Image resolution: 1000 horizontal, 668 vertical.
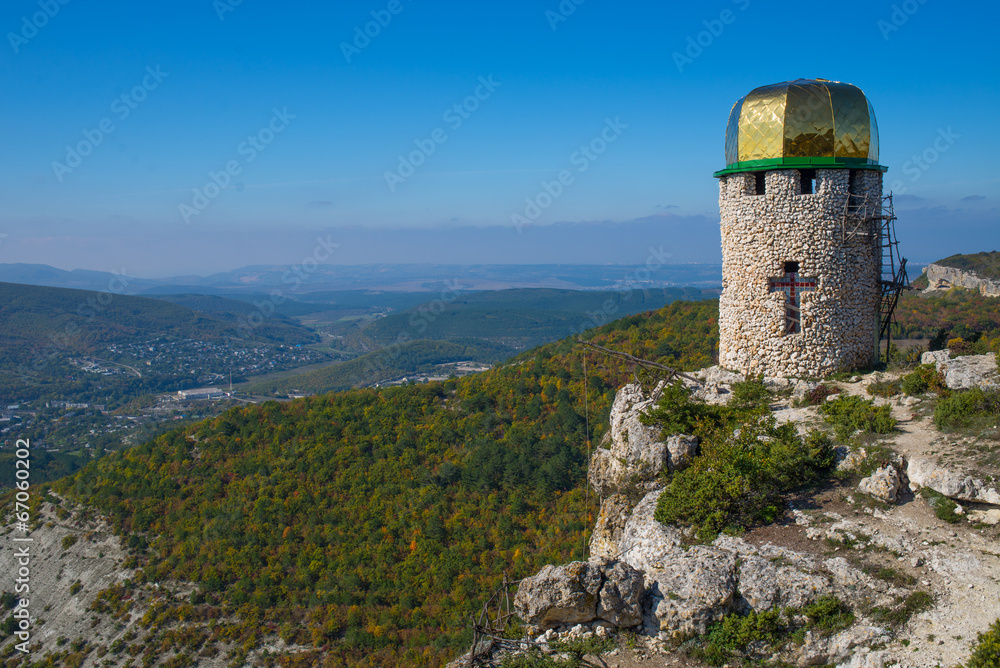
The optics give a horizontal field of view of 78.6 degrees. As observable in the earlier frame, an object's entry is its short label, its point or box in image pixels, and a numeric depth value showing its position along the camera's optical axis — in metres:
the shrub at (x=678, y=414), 13.84
